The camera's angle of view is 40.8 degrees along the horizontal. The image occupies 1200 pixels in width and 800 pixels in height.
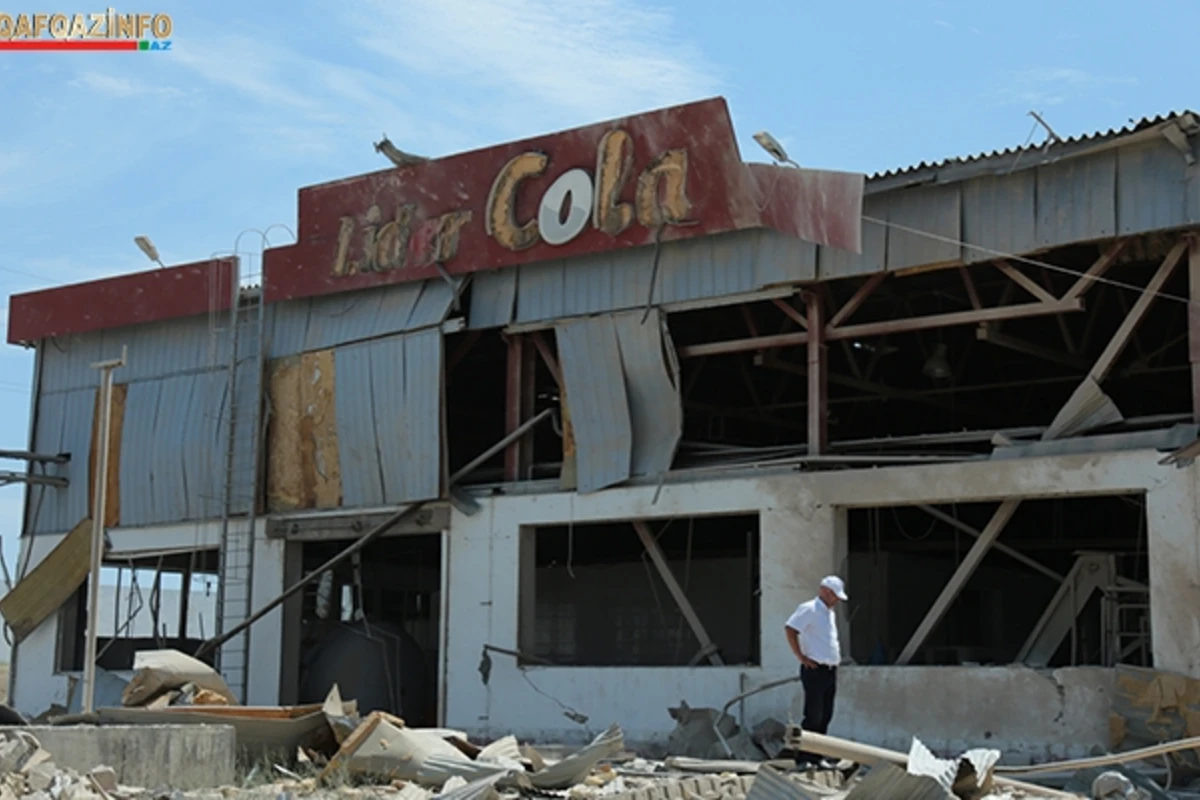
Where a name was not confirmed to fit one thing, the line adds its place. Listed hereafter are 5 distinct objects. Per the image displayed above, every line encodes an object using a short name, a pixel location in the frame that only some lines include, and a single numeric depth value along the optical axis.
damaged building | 19.62
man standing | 15.57
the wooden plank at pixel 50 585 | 29.23
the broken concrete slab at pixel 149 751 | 14.73
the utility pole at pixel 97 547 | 18.17
